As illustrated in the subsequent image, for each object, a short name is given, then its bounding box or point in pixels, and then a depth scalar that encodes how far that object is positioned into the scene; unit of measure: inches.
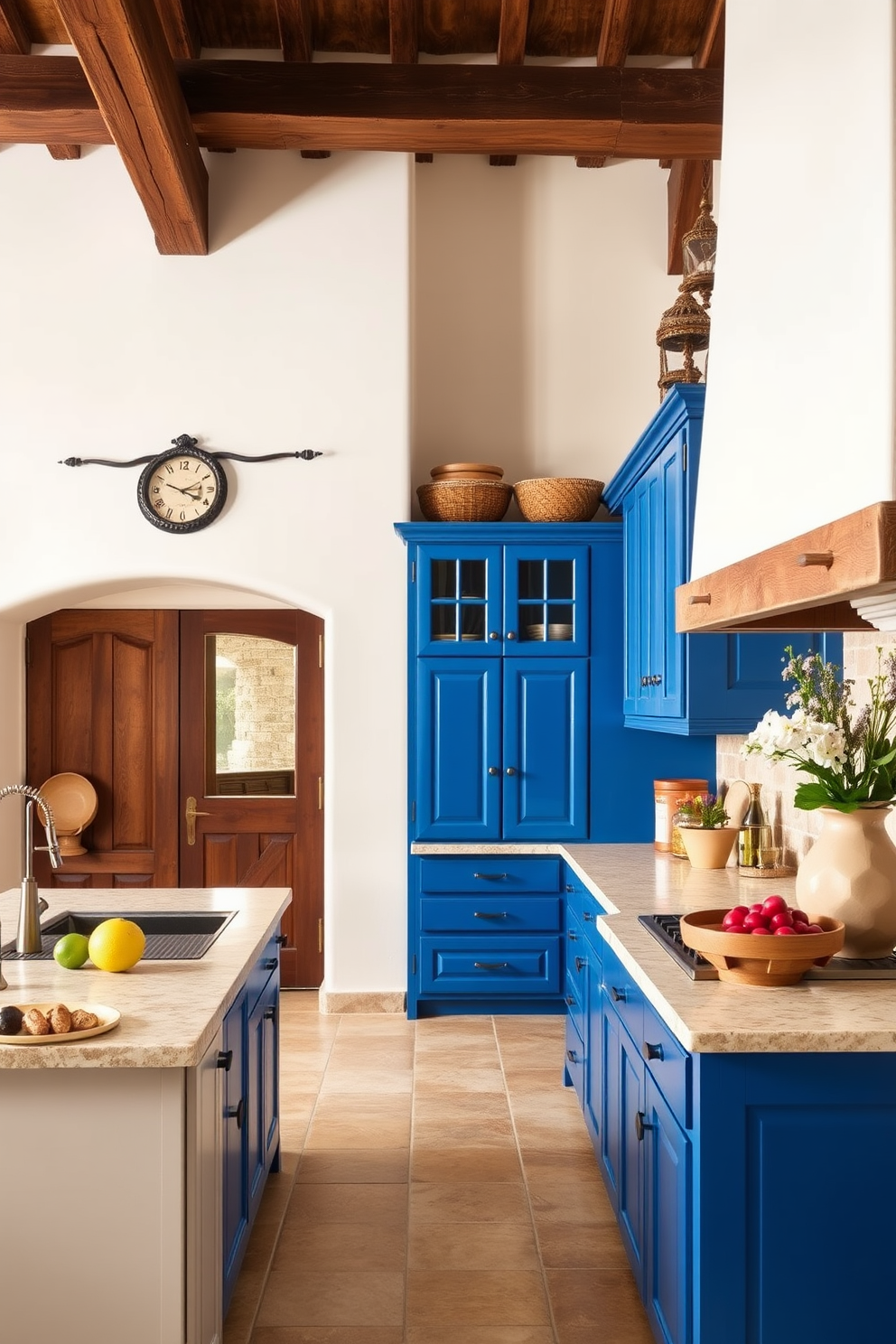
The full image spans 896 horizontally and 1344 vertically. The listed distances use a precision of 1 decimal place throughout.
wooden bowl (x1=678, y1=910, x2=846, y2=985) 85.5
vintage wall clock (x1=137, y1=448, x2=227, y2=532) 206.1
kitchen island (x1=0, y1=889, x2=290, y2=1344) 81.6
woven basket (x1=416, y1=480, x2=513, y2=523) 205.3
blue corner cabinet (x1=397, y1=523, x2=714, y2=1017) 203.8
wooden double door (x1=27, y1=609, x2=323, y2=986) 229.6
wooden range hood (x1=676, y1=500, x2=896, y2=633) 58.2
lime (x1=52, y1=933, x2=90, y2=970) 101.7
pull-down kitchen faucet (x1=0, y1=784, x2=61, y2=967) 107.4
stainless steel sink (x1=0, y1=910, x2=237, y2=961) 121.0
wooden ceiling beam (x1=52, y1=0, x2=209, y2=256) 146.3
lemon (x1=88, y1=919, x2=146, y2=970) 100.9
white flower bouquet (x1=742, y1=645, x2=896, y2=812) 94.9
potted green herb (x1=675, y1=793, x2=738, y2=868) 147.6
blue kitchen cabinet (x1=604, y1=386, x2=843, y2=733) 145.6
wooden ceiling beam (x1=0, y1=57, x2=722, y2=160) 181.8
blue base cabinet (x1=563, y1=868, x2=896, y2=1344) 77.5
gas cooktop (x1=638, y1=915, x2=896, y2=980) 90.4
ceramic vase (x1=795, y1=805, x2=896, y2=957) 93.8
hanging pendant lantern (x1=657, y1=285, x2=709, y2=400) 168.7
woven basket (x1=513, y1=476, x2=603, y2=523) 206.2
